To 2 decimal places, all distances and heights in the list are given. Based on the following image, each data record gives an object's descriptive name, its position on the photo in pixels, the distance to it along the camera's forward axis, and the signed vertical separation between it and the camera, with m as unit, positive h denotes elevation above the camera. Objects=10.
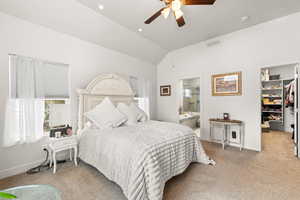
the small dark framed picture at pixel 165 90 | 4.95 +0.35
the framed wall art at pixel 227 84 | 3.51 +0.42
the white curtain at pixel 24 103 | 2.27 -0.08
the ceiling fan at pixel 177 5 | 1.81 +1.35
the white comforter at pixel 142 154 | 1.53 -0.81
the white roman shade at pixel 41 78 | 2.30 +0.42
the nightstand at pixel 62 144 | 2.28 -0.82
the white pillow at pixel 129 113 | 3.10 -0.34
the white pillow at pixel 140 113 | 3.42 -0.38
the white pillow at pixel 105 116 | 2.69 -0.36
